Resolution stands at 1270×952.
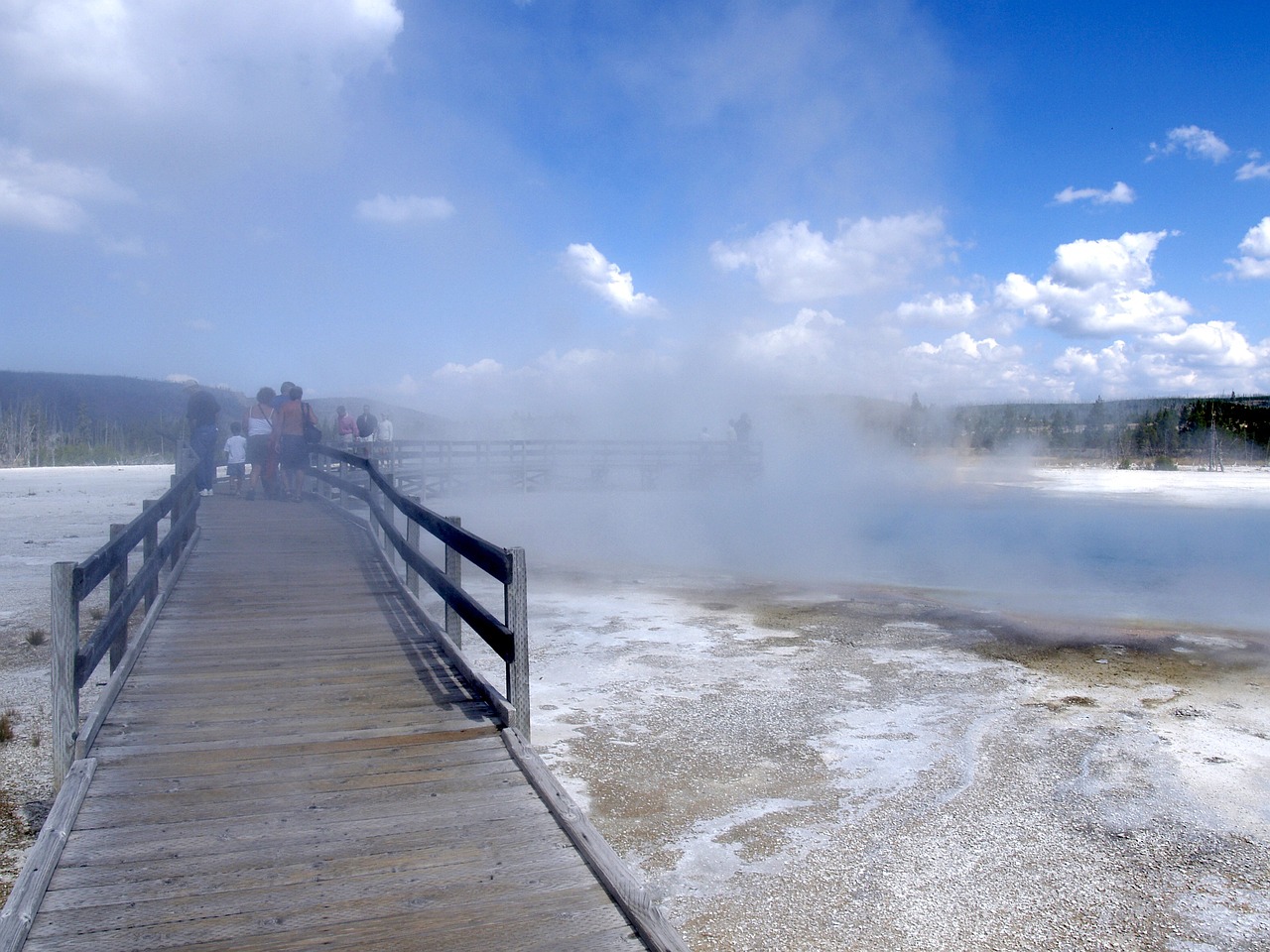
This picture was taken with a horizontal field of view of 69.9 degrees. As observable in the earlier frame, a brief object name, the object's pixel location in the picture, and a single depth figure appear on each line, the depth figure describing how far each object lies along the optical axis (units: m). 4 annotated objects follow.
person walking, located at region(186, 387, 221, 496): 12.24
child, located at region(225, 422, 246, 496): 14.67
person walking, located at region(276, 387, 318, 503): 12.34
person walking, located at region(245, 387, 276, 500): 12.77
